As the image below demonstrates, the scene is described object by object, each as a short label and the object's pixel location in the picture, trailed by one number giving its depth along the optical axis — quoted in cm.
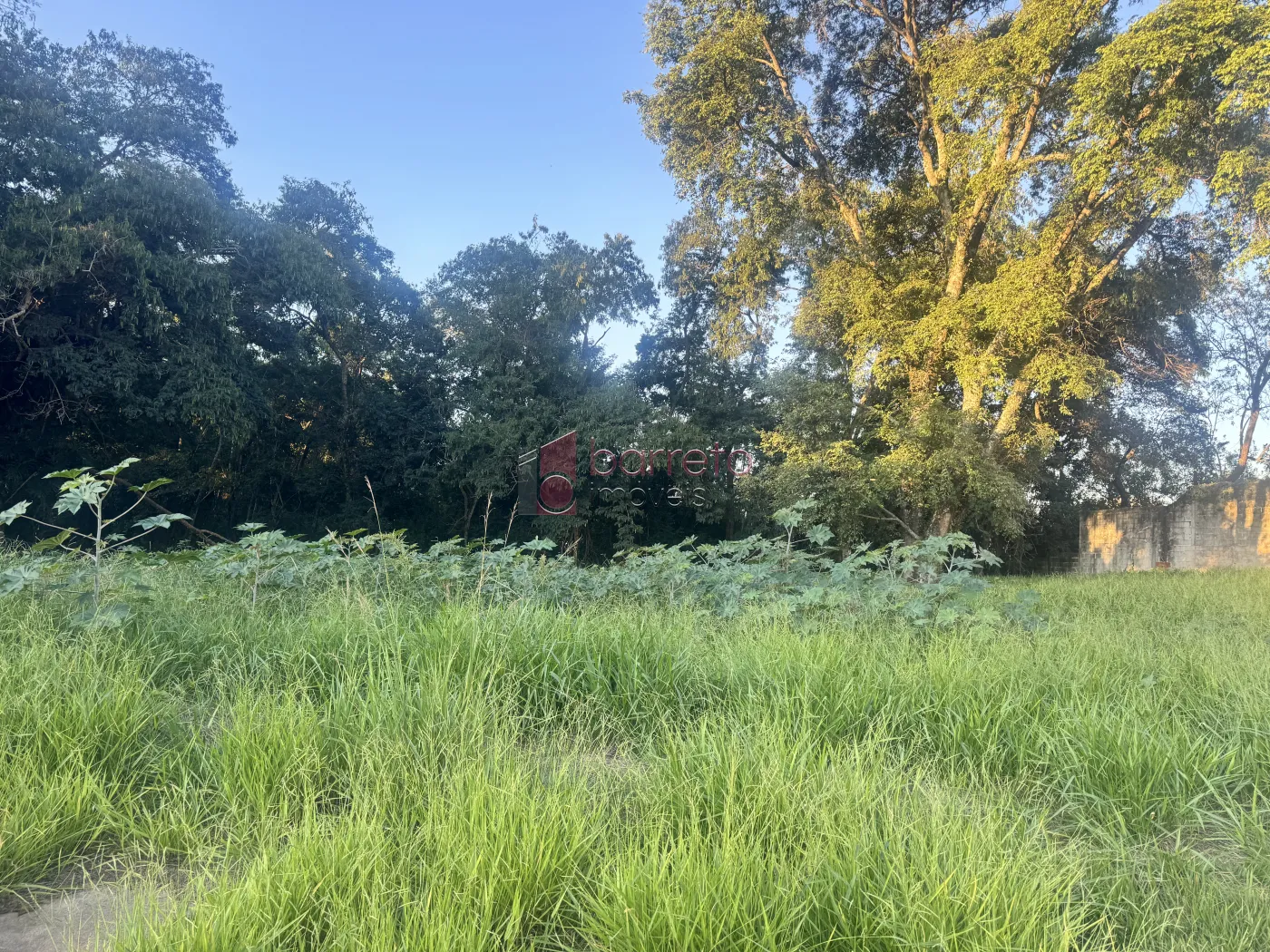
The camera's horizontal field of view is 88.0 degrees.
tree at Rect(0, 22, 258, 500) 1076
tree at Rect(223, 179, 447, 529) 1686
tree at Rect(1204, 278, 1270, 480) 1540
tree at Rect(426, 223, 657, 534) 1600
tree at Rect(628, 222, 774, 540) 1569
